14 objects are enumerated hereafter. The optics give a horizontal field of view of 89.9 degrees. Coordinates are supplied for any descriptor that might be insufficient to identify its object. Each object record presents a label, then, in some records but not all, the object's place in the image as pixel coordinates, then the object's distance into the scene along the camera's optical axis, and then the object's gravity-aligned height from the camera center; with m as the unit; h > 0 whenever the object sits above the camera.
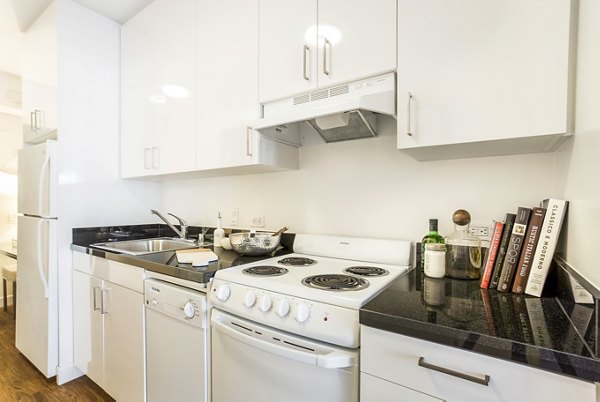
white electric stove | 0.88 -0.42
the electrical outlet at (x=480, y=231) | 1.21 -0.14
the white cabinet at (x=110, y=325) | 1.53 -0.73
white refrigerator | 1.95 -0.37
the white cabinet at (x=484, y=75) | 0.85 +0.38
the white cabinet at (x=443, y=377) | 0.60 -0.40
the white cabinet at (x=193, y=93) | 1.54 +0.63
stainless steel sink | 2.09 -0.34
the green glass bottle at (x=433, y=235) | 1.19 -0.15
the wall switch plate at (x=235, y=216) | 2.06 -0.13
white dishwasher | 1.23 -0.64
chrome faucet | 2.24 -0.24
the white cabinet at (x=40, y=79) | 2.03 +0.86
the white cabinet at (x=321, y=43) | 1.15 +0.65
